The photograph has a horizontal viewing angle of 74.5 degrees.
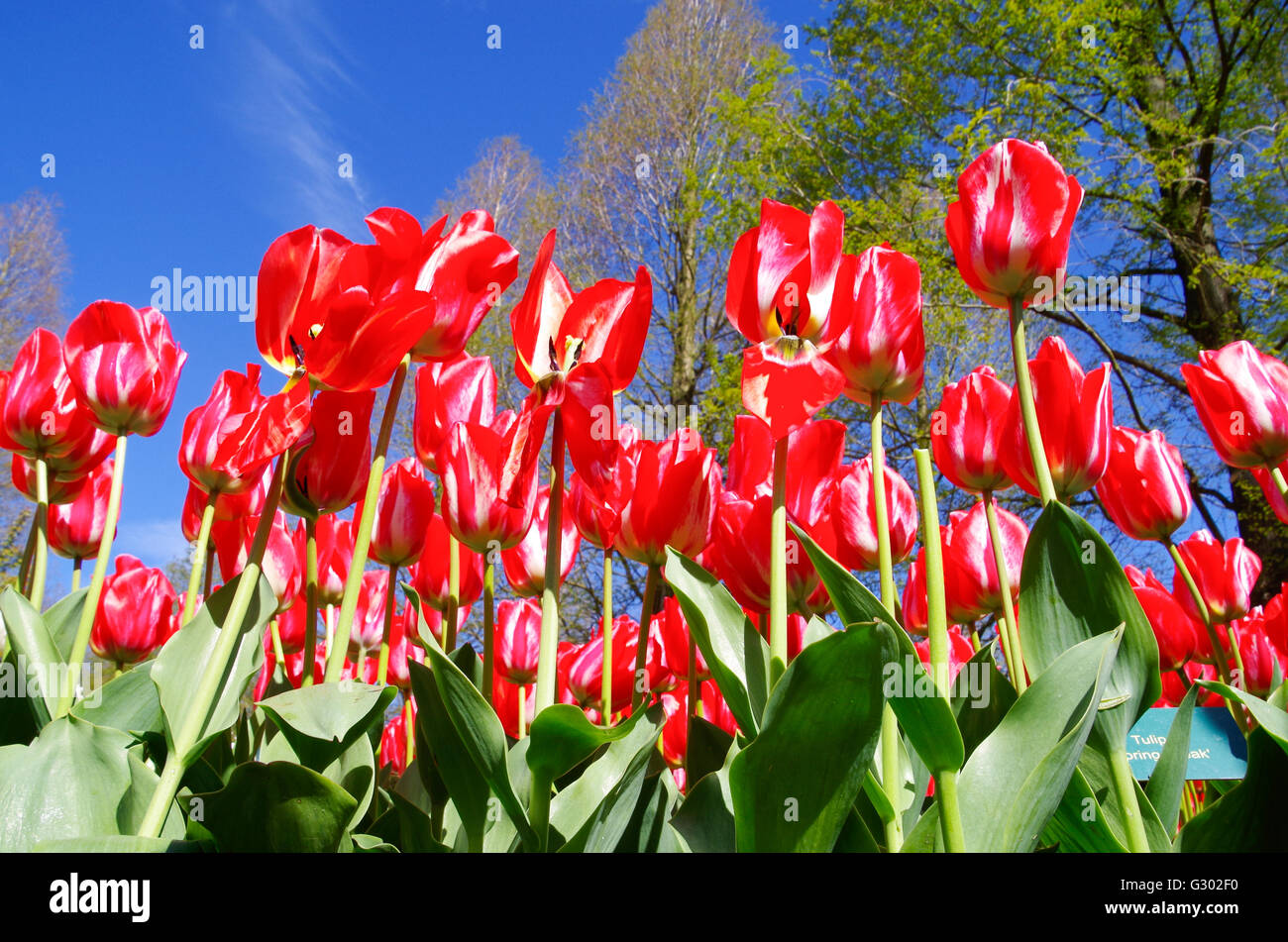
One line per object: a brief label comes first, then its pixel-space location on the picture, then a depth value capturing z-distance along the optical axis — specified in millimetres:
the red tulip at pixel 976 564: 1208
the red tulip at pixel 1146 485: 1187
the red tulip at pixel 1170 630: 1426
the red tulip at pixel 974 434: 978
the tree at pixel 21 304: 10980
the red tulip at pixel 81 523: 1273
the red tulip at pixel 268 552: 1005
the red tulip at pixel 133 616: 1248
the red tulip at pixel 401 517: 946
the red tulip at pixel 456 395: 855
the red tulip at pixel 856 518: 972
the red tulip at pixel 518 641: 1294
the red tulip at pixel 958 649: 1284
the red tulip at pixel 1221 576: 1530
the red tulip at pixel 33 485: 1108
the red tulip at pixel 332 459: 781
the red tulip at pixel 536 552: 1067
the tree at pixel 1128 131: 7977
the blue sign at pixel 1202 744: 866
